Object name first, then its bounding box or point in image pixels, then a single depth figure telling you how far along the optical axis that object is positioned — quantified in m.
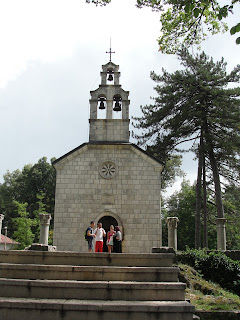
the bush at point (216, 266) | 12.78
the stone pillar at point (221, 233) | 16.23
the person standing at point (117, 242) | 12.43
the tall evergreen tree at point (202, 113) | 22.95
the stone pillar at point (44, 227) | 15.30
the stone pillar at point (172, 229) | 15.51
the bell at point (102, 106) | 18.45
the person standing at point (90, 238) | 12.39
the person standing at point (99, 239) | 12.16
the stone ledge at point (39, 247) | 9.48
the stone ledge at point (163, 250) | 9.42
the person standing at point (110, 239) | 12.12
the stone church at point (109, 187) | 16.16
